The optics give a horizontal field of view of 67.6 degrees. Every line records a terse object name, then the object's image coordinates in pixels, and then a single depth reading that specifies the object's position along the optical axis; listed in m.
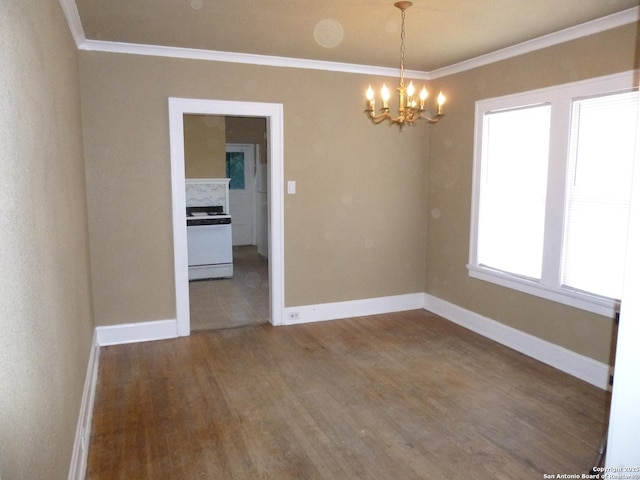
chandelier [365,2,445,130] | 2.96
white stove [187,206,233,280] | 6.72
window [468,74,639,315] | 3.36
